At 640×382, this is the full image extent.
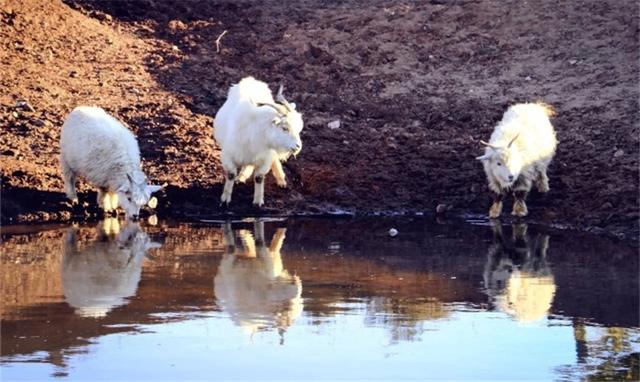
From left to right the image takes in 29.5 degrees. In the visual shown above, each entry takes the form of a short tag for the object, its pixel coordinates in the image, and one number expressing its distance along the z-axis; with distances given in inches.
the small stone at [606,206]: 554.3
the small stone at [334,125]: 698.2
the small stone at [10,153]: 599.5
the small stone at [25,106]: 667.0
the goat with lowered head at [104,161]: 545.6
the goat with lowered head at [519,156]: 568.4
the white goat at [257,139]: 570.6
